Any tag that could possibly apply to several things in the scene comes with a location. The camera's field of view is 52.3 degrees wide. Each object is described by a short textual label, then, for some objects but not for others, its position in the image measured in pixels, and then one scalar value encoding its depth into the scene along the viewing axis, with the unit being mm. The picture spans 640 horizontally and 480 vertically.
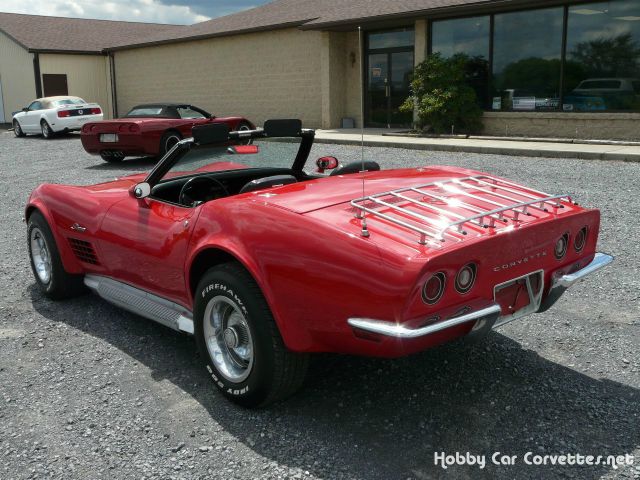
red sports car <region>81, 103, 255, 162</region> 12734
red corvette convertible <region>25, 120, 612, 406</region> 2674
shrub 15906
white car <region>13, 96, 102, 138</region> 20547
